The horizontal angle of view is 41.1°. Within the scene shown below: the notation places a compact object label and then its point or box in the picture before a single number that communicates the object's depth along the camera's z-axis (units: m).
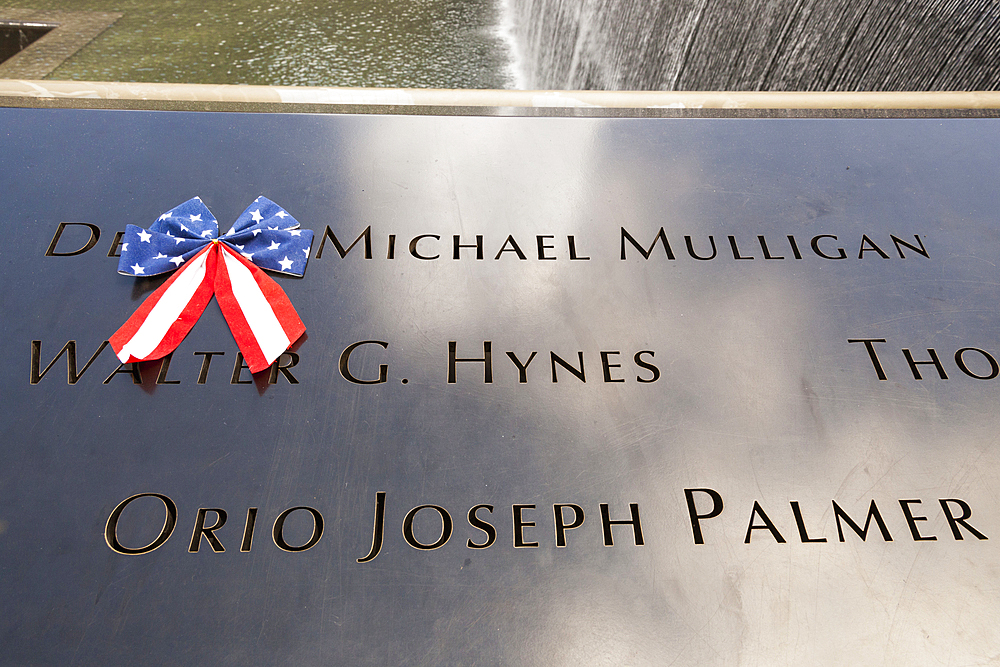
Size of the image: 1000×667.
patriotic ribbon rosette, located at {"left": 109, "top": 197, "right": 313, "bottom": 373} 0.84
